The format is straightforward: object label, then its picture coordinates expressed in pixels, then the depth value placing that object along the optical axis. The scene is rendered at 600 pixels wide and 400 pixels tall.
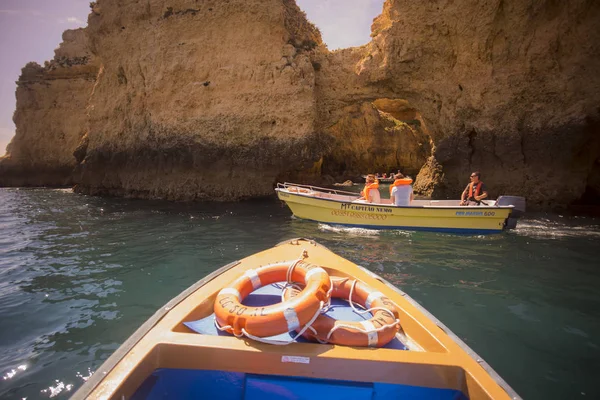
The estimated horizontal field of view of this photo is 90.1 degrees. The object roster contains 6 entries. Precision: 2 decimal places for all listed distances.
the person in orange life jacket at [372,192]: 9.86
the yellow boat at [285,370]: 2.28
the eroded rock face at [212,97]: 14.55
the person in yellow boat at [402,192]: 9.32
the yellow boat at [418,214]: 8.65
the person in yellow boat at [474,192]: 9.27
